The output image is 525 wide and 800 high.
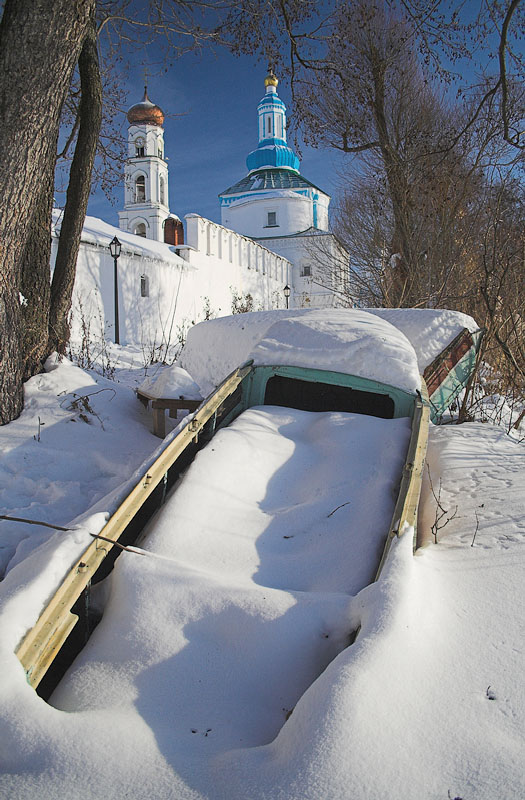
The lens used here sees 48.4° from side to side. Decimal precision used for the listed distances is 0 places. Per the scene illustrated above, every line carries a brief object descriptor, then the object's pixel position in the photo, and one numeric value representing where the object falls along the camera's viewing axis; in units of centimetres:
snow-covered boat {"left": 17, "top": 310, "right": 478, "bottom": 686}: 272
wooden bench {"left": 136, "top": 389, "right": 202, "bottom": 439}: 621
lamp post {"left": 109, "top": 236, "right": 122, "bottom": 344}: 1637
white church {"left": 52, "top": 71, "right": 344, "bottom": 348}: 1862
